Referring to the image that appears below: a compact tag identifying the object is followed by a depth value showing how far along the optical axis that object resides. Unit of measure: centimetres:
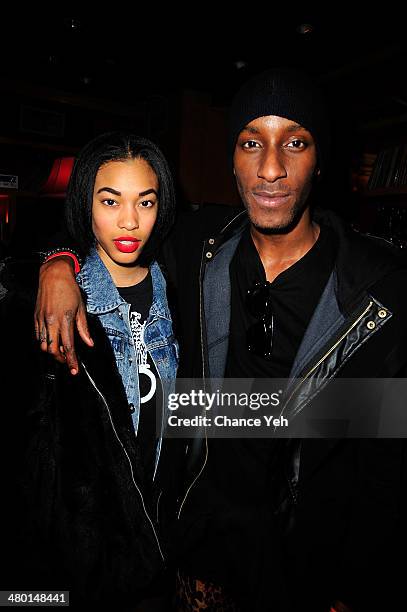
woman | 134
